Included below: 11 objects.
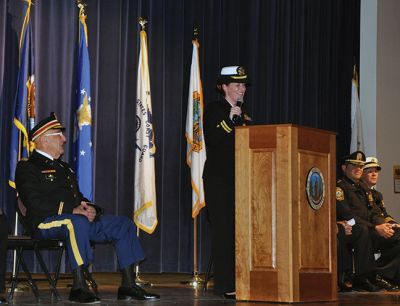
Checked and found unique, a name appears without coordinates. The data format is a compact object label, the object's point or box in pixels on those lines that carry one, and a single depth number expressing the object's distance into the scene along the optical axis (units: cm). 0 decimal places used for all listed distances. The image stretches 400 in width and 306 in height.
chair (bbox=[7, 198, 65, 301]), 500
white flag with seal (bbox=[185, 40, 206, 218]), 756
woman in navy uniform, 532
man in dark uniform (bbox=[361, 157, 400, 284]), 727
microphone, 530
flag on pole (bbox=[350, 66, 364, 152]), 947
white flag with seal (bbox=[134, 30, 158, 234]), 712
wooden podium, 485
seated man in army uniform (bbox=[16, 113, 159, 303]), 491
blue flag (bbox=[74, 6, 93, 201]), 658
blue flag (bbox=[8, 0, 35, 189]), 617
